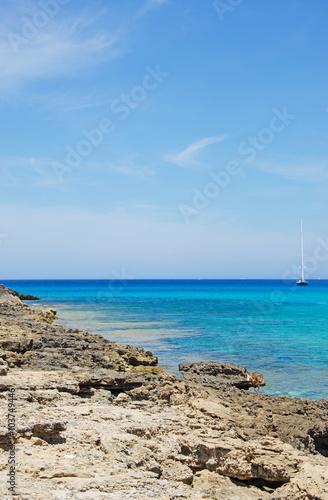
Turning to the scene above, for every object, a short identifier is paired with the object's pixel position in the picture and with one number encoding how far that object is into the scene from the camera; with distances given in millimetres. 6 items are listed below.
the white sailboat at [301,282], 151300
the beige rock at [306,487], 7285
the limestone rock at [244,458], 8112
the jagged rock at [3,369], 11390
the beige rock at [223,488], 7609
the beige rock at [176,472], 7938
